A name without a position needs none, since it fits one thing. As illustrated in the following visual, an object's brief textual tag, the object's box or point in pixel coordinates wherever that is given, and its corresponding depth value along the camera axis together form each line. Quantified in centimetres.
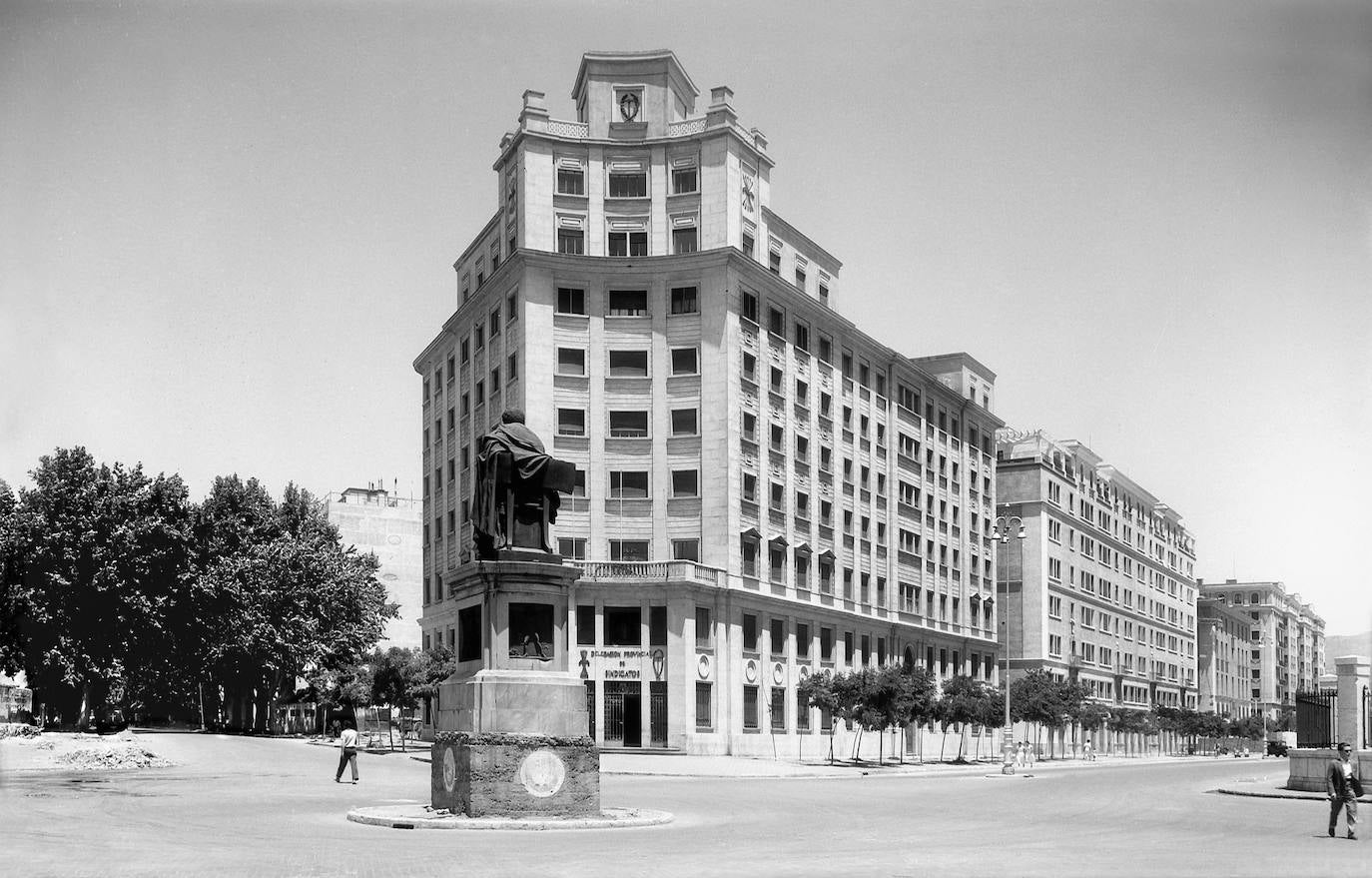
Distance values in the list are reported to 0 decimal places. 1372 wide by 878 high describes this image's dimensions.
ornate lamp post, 5709
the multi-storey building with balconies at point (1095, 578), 10394
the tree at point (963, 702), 7088
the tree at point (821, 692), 6297
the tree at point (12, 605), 6094
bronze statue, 2270
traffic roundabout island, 2034
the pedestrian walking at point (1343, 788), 2234
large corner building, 6097
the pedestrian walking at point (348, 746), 3309
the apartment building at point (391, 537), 11038
